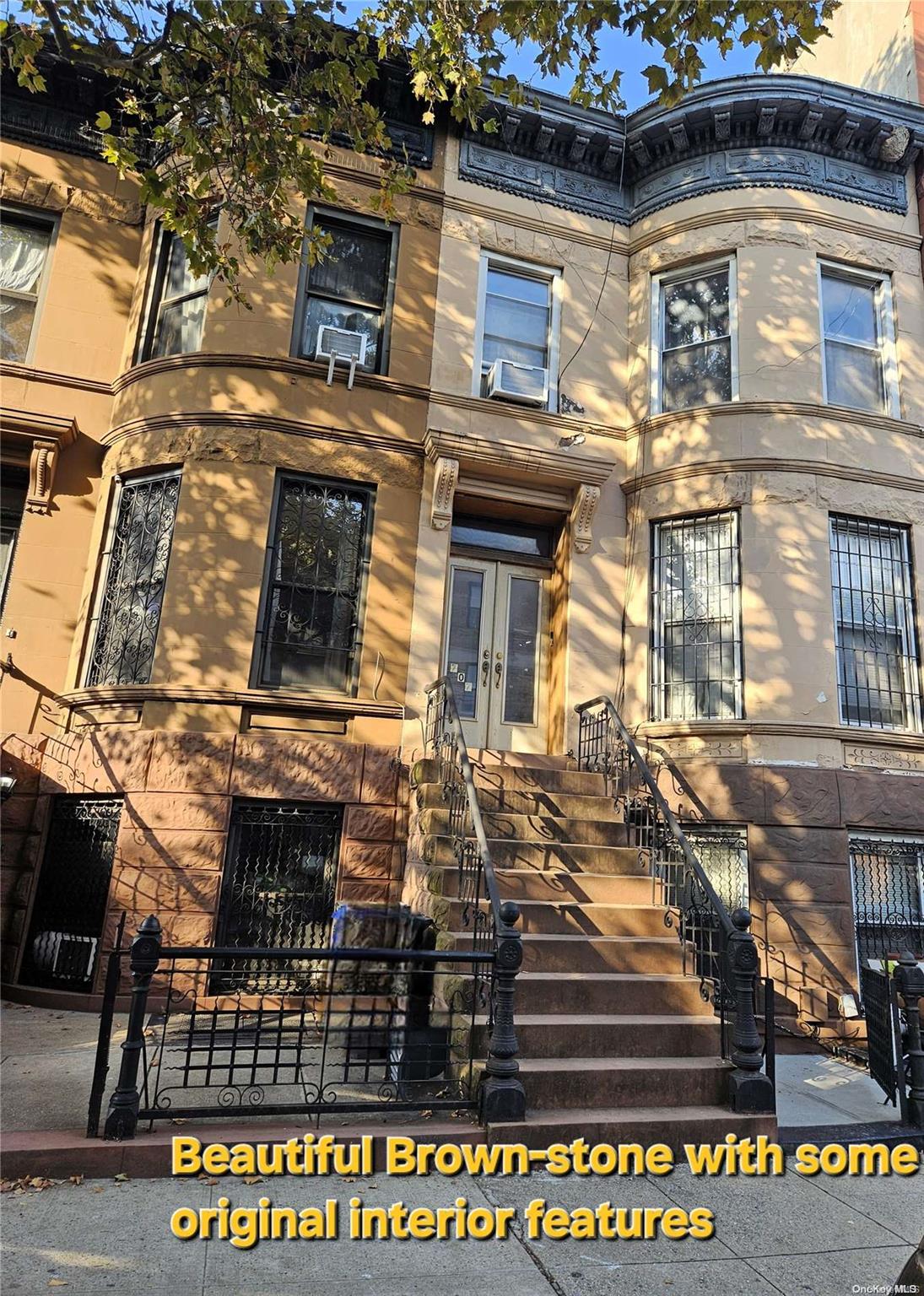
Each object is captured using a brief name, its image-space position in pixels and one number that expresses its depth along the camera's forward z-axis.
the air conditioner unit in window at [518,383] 10.23
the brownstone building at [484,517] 8.59
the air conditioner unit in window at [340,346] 9.70
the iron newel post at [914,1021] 5.72
